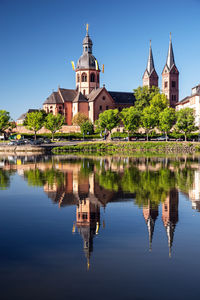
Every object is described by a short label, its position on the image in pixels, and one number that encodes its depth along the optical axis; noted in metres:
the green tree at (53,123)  99.44
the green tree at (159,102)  108.07
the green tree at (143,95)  113.88
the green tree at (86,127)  102.81
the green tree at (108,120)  96.60
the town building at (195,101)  106.25
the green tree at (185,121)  88.94
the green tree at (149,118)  93.44
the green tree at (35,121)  98.38
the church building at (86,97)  119.69
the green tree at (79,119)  112.06
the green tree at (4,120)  103.63
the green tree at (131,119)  93.62
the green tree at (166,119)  92.25
